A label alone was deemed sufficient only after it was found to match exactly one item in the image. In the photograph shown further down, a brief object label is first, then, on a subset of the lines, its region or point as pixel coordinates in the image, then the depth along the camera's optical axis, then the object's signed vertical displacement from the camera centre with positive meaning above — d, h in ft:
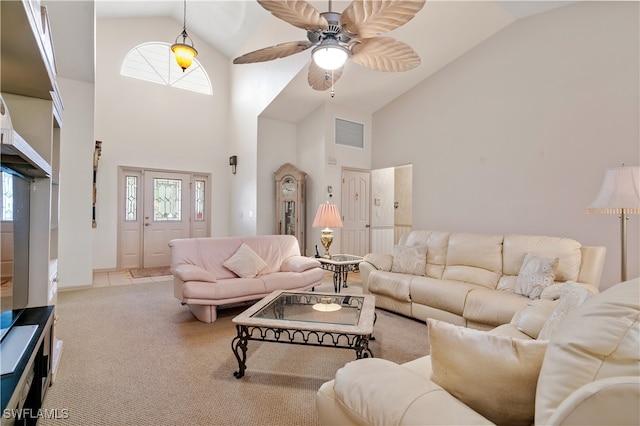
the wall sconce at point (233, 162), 20.70 +3.61
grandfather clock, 17.93 +0.82
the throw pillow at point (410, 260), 11.54 -1.70
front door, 19.75 +0.13
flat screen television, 5.08 -0.58
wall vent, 17.98 +4.91
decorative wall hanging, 16.22 +3.22
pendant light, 12.21 +6.51
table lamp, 12.83 -0.12
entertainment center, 4.02 +0.12
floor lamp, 7.40 +0.52
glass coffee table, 6.34 -2.37
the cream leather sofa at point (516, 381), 2.04 -1.43
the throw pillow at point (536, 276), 8.50 -1.71
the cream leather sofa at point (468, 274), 8.70 -2.03
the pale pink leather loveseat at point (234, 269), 9.99 -2.04
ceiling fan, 6.33 +4.27
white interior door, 18.39 +0.20
